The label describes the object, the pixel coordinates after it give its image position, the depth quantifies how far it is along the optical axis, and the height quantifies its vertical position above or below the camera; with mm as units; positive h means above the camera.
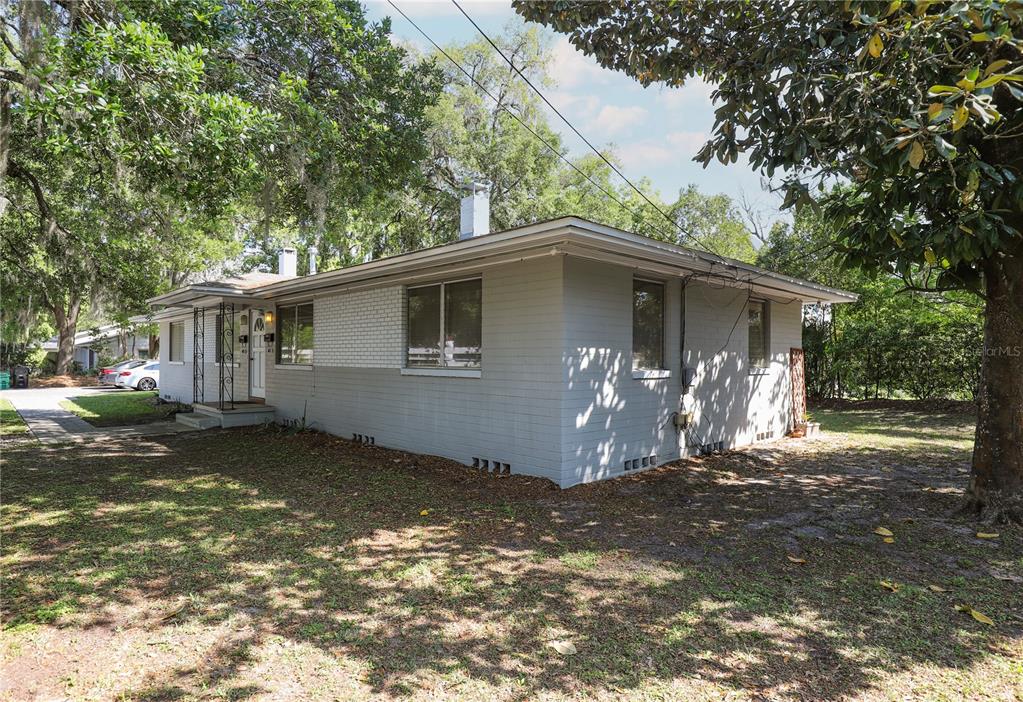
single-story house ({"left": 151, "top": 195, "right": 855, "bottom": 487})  6215 +113
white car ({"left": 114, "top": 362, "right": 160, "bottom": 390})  22750 -926
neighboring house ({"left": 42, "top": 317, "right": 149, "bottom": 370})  36031 +609
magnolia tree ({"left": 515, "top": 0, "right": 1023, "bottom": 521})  3854 +1718
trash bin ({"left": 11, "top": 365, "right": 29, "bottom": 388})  23781 -872
